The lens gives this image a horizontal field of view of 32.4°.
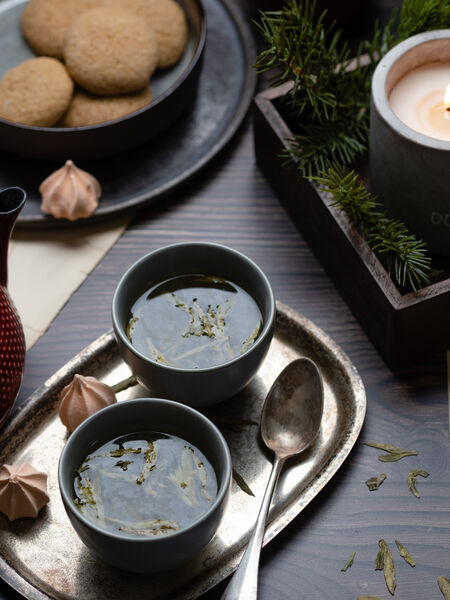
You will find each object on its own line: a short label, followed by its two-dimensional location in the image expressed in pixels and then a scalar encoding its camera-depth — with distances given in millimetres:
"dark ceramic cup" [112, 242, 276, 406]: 623
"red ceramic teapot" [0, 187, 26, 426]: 651
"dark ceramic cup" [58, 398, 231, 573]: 533
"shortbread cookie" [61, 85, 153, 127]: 871
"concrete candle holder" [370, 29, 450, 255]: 669
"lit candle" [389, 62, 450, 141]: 712
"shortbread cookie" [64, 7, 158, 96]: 859
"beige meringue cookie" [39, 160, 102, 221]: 831
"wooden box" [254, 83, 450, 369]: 686
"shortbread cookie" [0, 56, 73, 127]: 858
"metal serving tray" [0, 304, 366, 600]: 598
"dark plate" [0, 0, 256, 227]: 862
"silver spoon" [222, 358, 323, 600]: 666
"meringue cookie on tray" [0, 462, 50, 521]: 621
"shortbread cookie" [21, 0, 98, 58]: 922
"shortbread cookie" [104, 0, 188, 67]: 936
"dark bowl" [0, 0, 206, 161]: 833
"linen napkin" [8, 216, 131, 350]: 792
